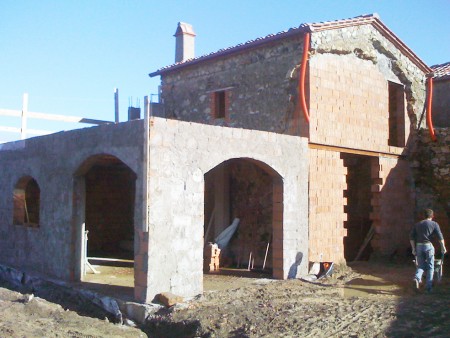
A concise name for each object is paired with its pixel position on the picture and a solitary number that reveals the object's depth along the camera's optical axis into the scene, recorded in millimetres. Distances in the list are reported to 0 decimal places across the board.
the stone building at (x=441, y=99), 17141
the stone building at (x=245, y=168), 9562
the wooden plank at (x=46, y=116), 14283
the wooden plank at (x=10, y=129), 14414
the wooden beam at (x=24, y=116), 14625
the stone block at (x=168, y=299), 8953
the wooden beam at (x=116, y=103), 16781
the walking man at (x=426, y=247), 10055
